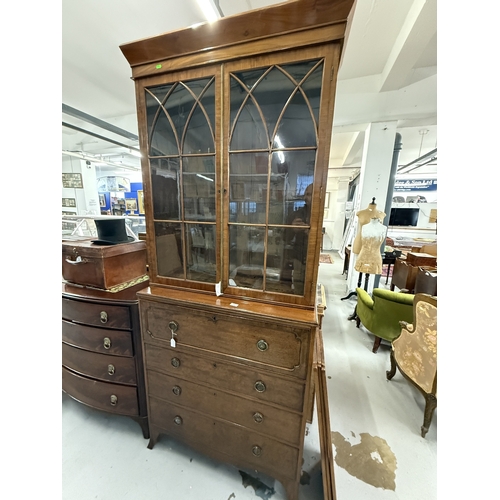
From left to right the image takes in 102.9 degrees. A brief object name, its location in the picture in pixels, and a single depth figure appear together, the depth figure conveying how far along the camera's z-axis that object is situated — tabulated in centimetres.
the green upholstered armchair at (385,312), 189
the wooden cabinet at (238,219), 82
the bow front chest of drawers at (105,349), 117
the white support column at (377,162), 302
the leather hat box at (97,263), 123
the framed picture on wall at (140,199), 711
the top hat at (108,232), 136
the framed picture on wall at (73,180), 630
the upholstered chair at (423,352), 139
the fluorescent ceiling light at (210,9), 134
